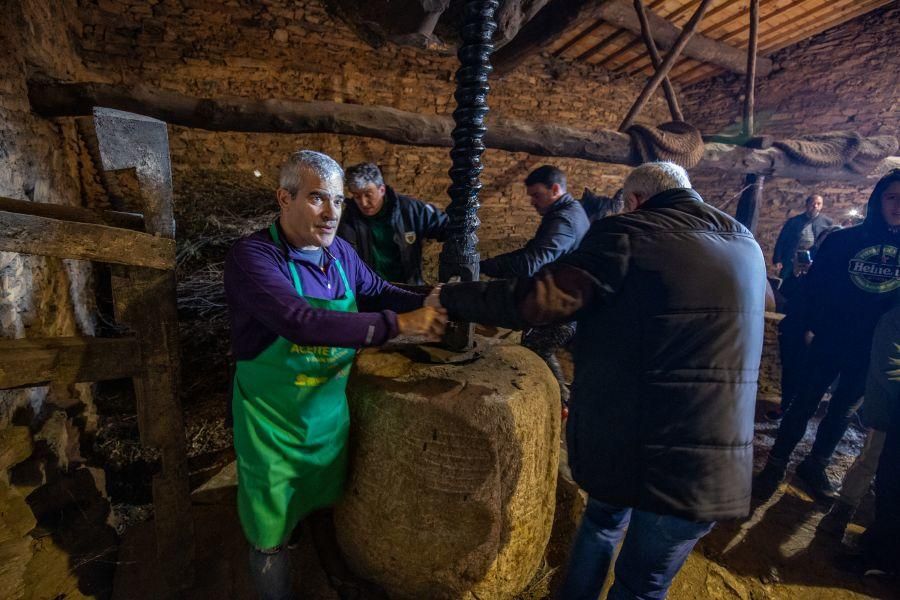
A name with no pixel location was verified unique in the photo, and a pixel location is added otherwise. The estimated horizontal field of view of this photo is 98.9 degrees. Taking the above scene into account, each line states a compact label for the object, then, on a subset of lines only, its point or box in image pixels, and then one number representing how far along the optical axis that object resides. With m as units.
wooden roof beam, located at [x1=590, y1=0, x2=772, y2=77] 6.04
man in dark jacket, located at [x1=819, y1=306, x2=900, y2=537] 2.80
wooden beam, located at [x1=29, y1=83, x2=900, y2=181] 3.36
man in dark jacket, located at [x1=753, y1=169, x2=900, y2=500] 3.01
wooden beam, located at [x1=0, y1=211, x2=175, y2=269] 1.30
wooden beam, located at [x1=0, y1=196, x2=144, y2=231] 1.48
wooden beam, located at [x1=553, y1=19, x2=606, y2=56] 6.36
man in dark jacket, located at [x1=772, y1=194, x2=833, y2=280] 6.43
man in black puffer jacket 1.42
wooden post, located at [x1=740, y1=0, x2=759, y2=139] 4.58
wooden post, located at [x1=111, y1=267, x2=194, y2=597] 1.61
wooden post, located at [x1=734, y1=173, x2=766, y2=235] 6.04
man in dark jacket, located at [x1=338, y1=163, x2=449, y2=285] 3.16
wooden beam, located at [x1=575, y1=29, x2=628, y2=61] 6.65
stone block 1.64
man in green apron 1.47
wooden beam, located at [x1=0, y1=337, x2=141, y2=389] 1.43
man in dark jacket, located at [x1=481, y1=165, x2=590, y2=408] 3.36
